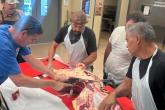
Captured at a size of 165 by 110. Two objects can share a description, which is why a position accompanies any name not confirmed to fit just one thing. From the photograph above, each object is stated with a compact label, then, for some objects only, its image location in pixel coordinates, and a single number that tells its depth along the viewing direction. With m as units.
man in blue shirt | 1.50
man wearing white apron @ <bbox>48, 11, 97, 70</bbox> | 2.35
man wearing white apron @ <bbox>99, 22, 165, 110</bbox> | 1.31
